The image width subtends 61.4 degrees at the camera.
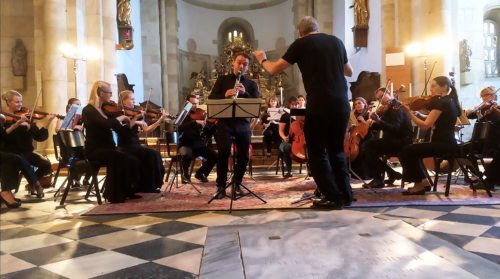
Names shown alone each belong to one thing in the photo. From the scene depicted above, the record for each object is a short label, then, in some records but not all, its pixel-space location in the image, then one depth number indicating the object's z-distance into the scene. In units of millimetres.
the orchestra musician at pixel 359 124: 5410
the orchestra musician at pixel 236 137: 4504
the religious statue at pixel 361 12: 11531
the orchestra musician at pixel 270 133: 7727
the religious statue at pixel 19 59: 10430
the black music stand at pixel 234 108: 3973
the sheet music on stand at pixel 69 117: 5402
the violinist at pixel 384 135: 5012
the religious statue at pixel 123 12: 11820
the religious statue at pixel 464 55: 10398
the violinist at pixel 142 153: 5168
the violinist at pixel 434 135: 4438
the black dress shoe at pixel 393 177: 5469
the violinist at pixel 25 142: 5008
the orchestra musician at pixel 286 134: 6828
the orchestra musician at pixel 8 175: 4719
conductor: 3621
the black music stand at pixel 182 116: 5076
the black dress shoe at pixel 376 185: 5195
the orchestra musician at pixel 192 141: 6086
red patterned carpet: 4023
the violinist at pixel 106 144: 4559
